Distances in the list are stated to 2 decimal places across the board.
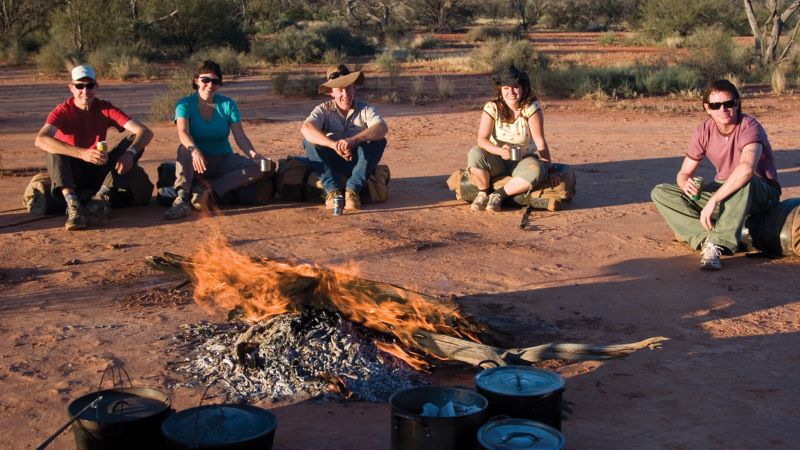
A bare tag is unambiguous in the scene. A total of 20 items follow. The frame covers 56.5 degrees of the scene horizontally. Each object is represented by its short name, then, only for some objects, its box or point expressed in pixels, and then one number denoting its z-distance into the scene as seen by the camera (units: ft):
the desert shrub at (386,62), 65.69
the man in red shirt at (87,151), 21.59
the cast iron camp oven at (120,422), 8.85
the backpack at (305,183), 25.00
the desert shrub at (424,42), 102.84
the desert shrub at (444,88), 53.47
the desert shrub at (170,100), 43.04
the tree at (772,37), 63.05
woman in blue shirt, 23.07
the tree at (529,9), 158.51
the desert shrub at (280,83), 54.90
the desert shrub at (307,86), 54.44
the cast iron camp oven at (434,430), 8.89
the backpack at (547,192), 24.44
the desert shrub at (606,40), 107.14
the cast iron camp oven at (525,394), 9.54
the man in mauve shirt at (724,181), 18.42
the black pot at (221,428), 8.51
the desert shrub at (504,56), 67.97
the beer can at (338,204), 23.62
